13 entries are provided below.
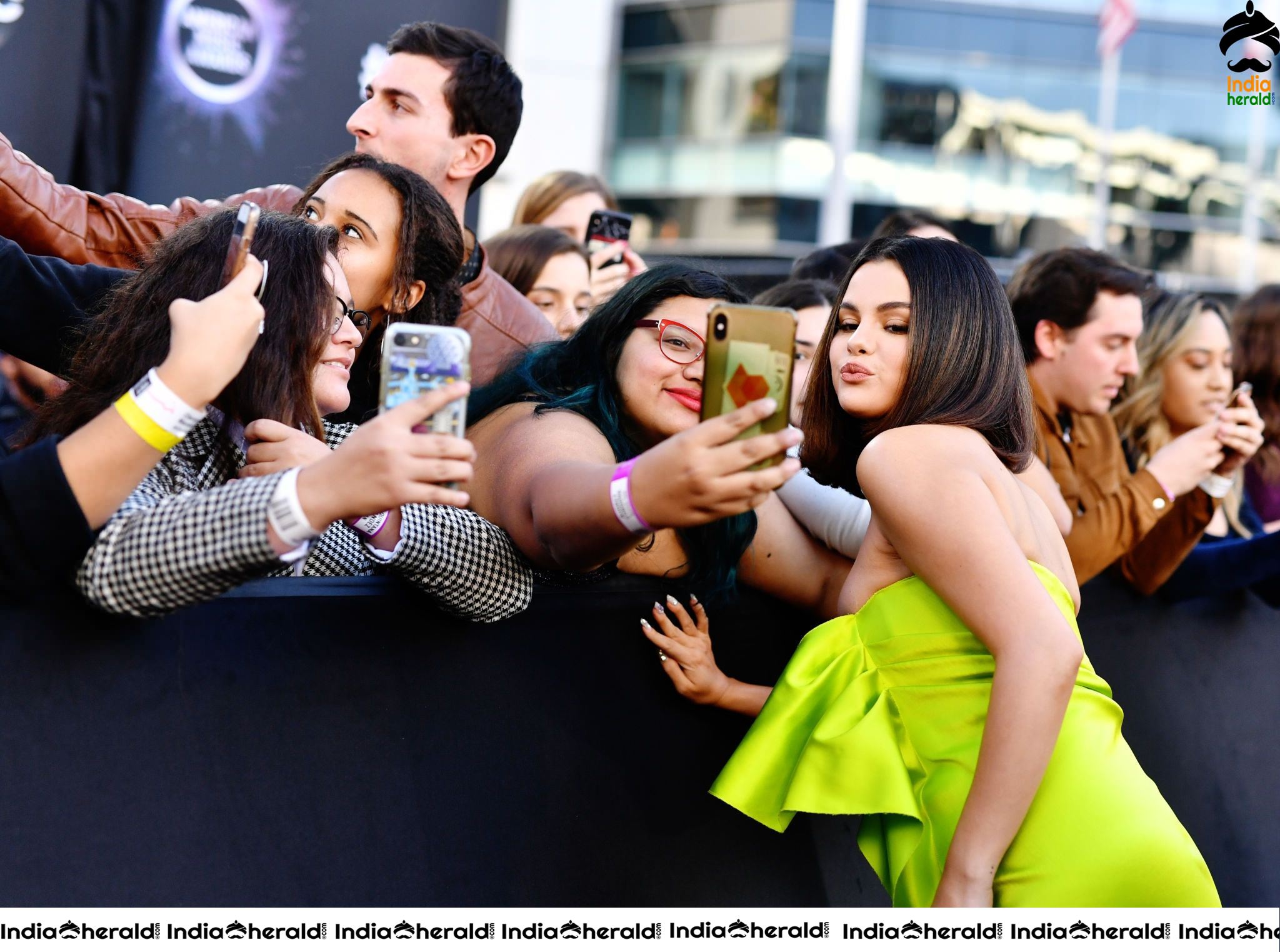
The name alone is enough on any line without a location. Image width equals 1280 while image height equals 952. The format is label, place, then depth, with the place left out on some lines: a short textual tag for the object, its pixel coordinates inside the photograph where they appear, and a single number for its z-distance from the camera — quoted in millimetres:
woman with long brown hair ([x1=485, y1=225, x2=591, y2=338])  5289
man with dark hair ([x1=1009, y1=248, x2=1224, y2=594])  4184
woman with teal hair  2516
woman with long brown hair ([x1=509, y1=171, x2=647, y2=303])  6082
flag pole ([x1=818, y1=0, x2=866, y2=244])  28656
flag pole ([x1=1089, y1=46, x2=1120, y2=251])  27703
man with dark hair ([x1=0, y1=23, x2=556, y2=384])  4266
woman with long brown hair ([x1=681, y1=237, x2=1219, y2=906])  2518
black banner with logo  4531
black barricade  2203
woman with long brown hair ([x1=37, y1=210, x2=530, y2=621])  2018
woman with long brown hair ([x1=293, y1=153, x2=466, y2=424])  3486
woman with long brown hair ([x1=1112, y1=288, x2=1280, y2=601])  4973
